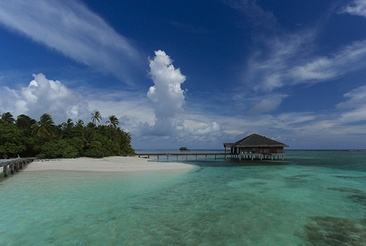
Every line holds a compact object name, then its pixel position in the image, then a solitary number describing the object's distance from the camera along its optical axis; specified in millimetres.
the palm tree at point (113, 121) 56525
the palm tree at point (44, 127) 37062
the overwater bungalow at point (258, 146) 46269
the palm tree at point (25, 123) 37594
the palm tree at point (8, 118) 39412
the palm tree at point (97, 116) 55644
